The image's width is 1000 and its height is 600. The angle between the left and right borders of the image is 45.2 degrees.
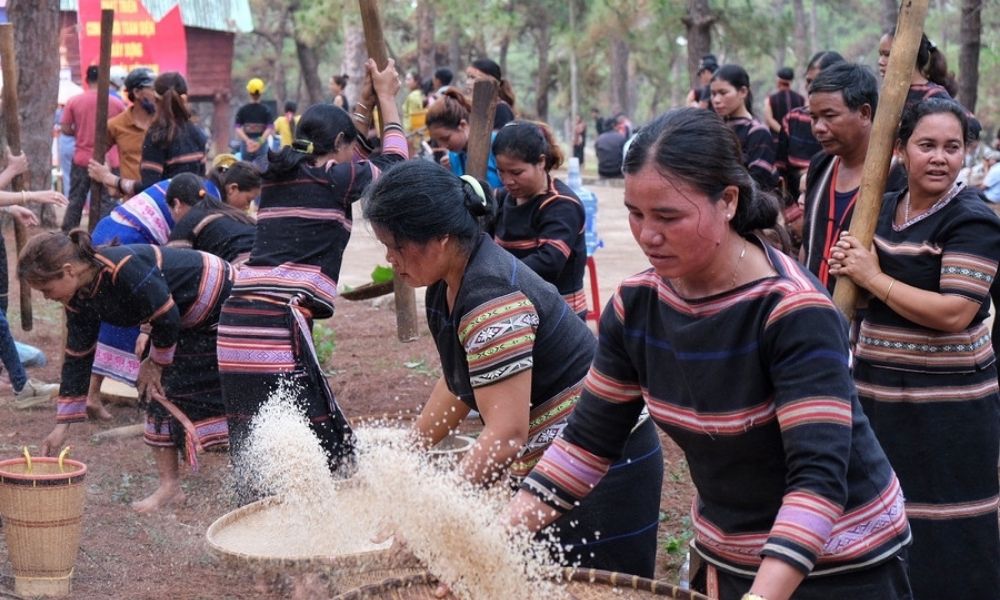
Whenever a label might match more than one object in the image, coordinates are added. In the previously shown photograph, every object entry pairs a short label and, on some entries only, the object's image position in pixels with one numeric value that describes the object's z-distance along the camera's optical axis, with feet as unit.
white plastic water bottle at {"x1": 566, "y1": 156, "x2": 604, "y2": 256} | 26.73
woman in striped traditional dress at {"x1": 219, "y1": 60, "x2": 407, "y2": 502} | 13.70
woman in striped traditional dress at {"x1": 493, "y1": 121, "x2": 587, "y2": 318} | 15.71
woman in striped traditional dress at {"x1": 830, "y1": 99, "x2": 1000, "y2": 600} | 10.05
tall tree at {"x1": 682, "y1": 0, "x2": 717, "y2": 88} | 51.19
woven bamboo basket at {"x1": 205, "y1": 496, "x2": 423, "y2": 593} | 9.07
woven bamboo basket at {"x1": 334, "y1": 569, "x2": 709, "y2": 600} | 7.29
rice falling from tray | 7.36
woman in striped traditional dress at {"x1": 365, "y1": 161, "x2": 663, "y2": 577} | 8.78
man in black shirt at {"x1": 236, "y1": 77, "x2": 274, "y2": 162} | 57.06
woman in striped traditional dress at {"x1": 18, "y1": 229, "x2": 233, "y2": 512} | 15.34
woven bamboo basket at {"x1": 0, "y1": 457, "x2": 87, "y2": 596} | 13.05
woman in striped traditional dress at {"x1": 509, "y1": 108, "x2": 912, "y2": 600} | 6.26
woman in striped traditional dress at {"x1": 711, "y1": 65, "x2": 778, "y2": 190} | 20.59
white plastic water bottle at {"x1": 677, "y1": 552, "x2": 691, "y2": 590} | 11.77
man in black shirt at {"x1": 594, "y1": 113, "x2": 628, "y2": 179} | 76.13
